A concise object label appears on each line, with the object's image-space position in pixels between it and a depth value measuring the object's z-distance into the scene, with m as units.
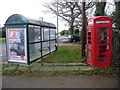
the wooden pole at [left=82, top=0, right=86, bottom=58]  6.40
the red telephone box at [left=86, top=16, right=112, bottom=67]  5.16
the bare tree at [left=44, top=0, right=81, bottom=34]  21.94
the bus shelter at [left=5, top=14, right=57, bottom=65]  5.89
